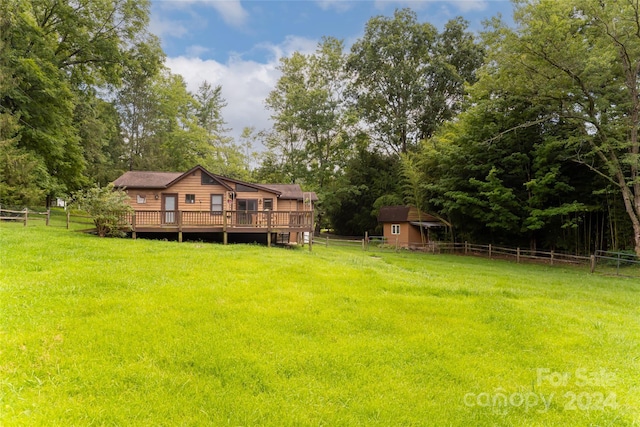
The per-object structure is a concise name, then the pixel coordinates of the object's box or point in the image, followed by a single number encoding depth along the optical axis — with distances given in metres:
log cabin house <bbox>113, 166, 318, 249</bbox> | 16.02
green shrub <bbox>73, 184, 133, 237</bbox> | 13.36
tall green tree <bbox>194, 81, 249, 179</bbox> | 38.97
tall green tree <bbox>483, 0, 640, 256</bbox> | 16.77
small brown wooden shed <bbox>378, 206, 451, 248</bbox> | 29.78
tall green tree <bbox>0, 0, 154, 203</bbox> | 19.80
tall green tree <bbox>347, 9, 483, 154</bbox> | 36.38
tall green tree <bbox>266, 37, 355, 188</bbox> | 37.19
